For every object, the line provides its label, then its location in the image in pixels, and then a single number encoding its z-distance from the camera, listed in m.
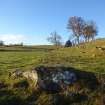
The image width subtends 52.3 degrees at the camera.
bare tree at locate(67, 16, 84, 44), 38.62
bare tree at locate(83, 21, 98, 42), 38.81
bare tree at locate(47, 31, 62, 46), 55.63
